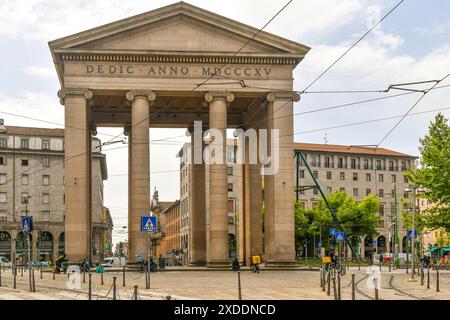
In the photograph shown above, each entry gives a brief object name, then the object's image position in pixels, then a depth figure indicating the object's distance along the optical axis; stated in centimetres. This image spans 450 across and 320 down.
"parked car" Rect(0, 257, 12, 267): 9155
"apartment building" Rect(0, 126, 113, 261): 11219
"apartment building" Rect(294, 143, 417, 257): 14425
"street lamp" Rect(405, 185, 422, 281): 4416
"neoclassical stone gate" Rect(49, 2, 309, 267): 5378
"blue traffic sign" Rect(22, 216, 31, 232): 3362
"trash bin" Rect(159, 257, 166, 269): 5687
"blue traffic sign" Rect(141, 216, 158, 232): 3300
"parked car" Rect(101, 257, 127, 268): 8688
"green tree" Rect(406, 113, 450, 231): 5912
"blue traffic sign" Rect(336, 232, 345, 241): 5040
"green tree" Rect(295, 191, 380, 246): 11488
